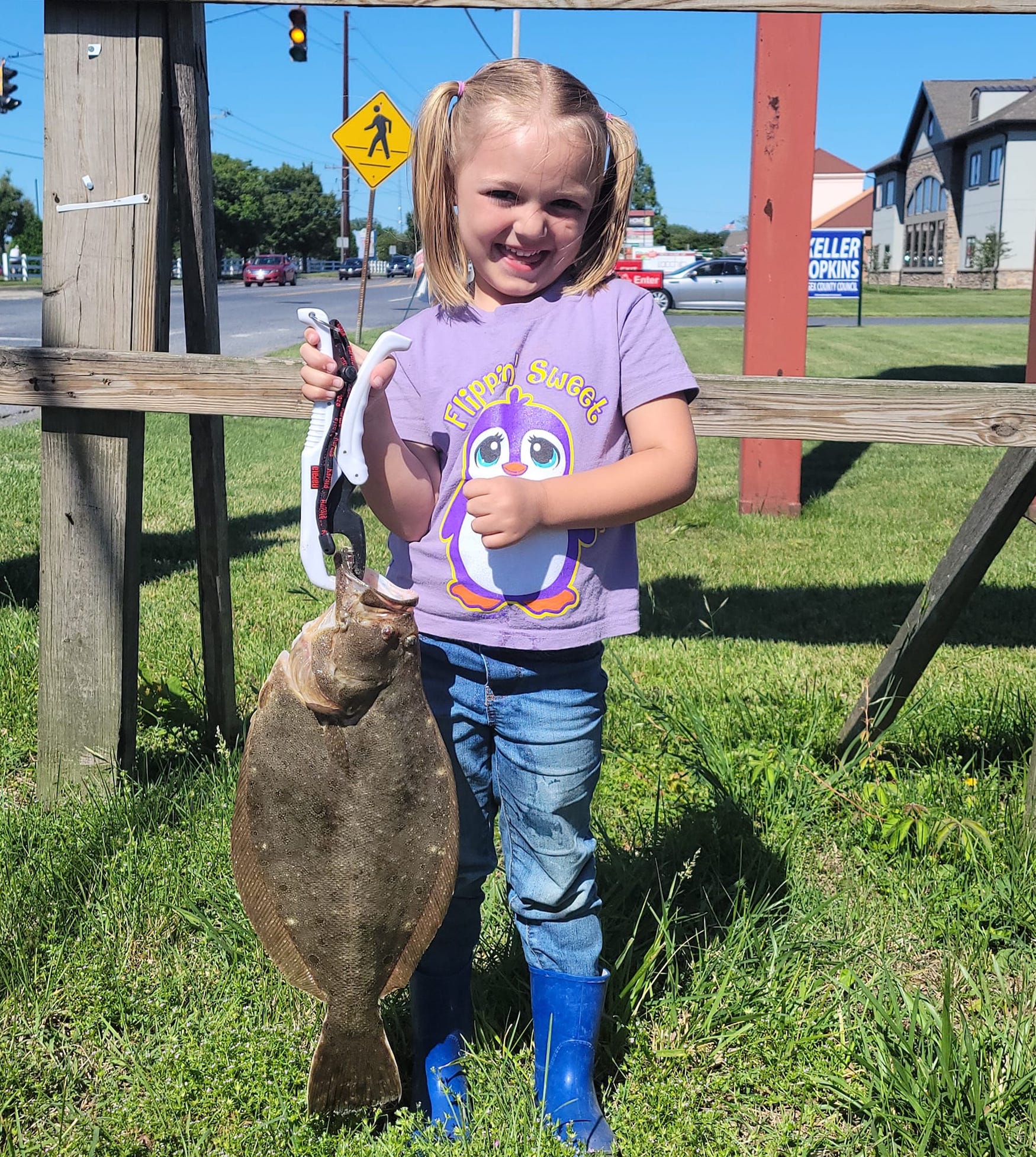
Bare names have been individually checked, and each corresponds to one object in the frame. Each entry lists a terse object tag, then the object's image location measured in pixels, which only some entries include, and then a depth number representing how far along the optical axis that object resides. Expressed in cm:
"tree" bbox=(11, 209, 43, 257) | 8744
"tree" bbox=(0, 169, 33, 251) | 9081
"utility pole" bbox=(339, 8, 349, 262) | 5300
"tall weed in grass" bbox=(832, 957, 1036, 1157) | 215
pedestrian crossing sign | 1781
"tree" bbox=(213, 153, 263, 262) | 11350
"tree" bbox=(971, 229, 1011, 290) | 5897
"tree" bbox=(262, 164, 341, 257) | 11938
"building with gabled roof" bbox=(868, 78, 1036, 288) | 5988
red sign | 3566
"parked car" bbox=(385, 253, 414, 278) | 7106
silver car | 3947
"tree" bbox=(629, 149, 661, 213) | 11481
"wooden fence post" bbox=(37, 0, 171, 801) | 298
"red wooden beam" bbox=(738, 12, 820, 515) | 715
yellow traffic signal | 2128
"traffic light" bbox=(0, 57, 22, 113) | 3125
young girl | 198
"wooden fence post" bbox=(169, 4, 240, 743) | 307
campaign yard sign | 1967
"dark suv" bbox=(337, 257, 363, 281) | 6512
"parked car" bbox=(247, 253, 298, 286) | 6369
